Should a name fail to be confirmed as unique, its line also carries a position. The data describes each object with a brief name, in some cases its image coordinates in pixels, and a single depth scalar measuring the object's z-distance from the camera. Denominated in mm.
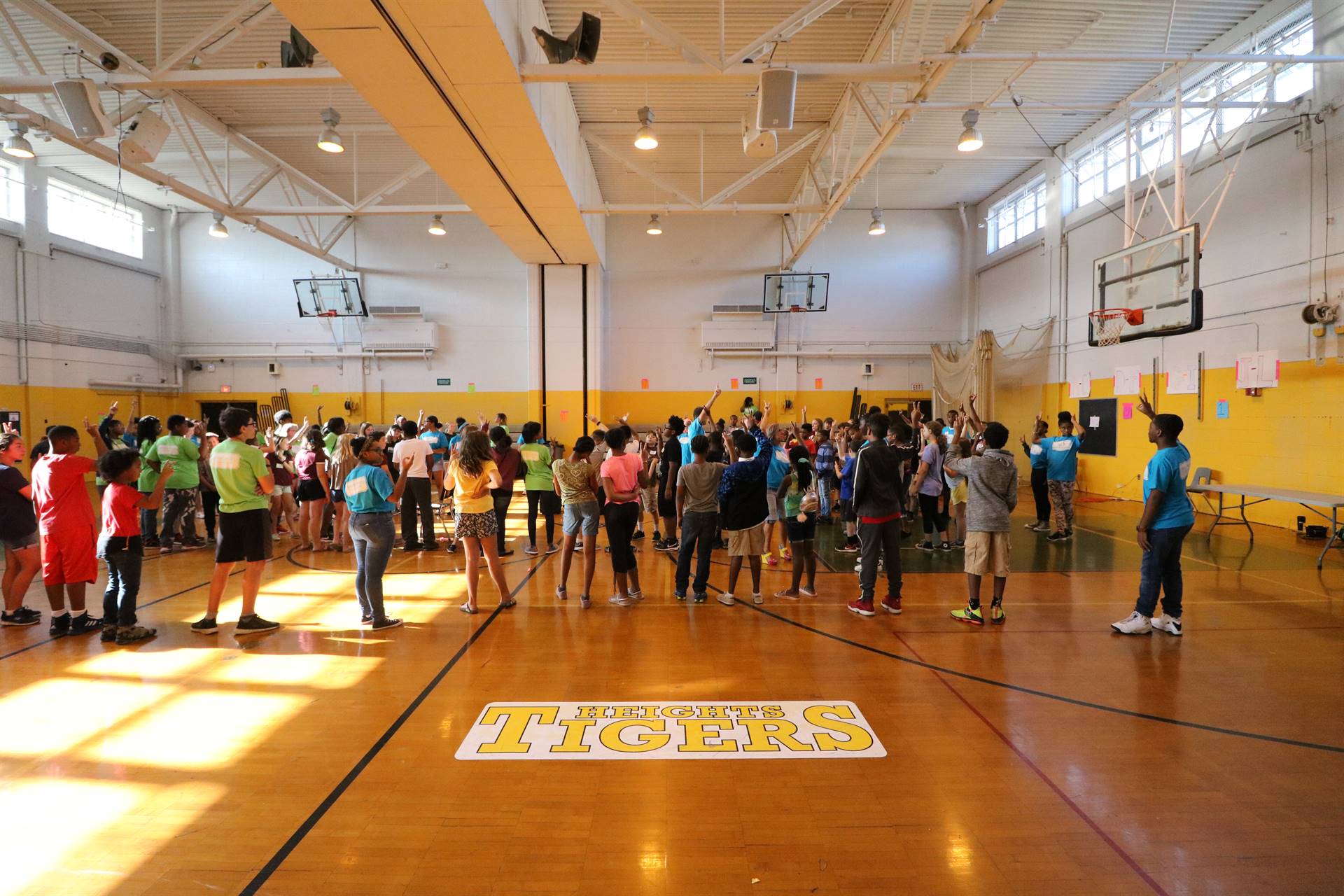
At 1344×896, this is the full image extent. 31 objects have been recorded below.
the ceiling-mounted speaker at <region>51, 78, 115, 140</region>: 6859
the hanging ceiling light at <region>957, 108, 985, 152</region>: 8648
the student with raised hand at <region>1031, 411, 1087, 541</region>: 8398
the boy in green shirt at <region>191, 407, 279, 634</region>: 4816
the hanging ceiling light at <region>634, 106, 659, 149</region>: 8188
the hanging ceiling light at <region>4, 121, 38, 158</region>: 8195
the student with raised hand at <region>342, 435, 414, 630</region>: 5062
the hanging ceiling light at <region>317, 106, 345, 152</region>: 8982
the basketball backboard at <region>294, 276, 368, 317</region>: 15828
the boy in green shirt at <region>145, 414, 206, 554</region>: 7379
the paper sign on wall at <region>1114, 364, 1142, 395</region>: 11602
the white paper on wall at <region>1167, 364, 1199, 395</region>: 10423
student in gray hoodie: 5023
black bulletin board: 12320
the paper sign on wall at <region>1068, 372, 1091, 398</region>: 12961
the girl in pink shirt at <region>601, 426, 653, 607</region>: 5484
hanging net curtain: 14289
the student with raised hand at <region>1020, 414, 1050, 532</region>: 8828
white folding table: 7148
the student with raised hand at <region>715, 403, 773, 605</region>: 5480
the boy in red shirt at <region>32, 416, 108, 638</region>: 4832
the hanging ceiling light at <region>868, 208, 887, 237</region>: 13320
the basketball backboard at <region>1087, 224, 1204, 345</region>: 8273
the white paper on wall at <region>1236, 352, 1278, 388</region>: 9133
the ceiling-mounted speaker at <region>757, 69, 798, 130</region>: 6297
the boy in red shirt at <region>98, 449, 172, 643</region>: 4758
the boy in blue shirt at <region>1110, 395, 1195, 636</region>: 4730
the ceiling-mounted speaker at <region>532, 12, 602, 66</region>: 6109
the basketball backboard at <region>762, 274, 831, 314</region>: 15562
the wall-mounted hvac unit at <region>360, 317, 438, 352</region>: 16891
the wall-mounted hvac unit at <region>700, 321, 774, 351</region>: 16828
